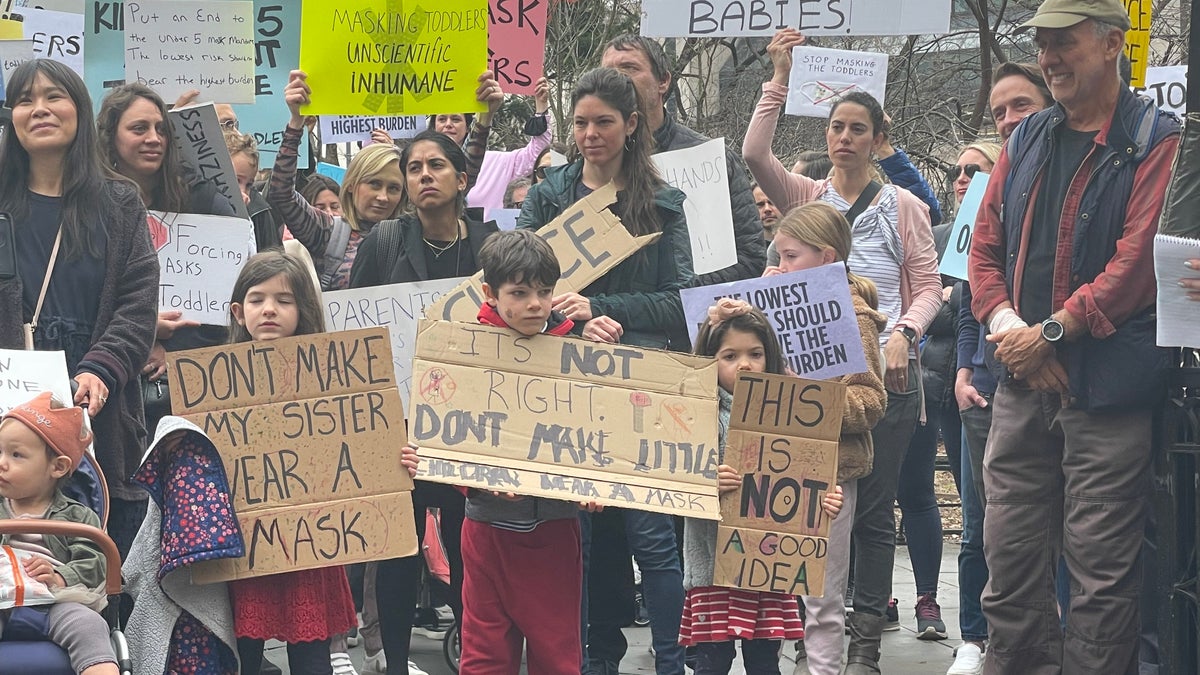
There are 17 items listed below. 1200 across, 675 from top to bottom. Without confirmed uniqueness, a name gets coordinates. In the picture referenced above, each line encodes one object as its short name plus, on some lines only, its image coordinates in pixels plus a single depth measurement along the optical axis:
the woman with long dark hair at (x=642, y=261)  5.75
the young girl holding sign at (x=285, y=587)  4.93
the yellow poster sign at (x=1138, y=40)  8.01
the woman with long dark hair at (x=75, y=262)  5.27
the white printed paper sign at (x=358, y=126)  9.09
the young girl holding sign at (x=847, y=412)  6.02
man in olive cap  5.00
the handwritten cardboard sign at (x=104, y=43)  8.75
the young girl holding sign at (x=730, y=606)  5.24
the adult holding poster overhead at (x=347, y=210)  6.98
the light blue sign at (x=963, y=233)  6.97
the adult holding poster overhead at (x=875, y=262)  6.45
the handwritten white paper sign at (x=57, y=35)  8.24
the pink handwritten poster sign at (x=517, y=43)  8.45
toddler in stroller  4.32
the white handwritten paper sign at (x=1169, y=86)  8.67
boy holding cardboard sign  5.08
